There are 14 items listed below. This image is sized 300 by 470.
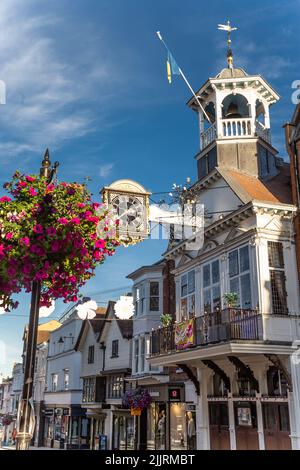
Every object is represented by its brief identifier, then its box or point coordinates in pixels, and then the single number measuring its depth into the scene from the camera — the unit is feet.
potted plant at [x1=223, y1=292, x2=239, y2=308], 51.19
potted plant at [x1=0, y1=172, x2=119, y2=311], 21.57
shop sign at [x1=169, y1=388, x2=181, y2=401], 73.36
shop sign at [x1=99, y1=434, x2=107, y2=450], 99.51
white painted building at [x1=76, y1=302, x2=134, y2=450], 98.58
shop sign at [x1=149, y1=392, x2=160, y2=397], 80.52
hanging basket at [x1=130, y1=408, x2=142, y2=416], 82.07
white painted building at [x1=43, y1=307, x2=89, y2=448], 124.88
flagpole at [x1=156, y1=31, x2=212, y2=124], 59.30
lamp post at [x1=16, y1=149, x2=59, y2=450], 18.89
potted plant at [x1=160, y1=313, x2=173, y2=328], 63.26
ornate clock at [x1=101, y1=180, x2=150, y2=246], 41.16
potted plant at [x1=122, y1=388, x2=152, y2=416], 81.46
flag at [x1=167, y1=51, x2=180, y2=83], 58.03
